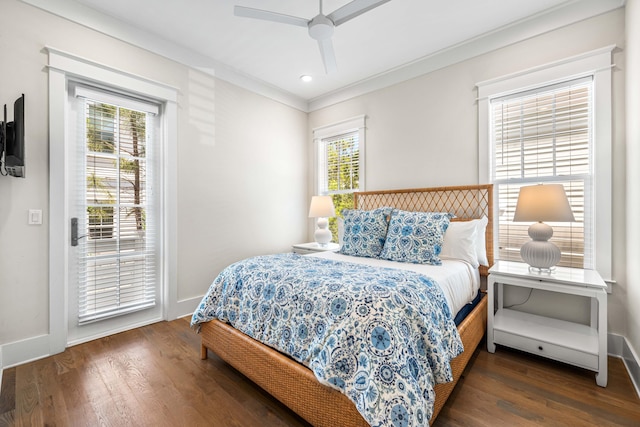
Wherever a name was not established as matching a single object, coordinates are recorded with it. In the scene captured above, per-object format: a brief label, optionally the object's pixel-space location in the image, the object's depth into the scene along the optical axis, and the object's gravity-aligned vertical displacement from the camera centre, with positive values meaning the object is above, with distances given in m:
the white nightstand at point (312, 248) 3.69 -0.46
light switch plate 2.19 -0.03
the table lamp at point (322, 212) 3.77 +0.01
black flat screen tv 1.91 +0.51
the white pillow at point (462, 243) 2.52 -0.27
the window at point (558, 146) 2.24 +0.60
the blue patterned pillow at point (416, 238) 2.43 -0.22
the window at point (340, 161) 3.90 +0.76
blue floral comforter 1.20 -0.61
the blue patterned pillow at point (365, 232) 2.77 -0.20
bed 1.38 -0.89
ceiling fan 1.87 +1.38
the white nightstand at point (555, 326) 1.87 -0.90
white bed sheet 1.98 -0.48
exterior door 2.48 -0.01
